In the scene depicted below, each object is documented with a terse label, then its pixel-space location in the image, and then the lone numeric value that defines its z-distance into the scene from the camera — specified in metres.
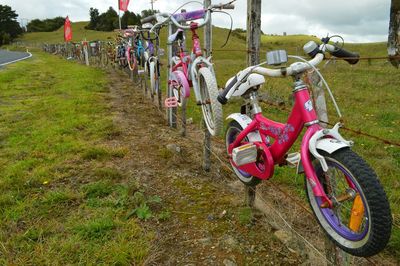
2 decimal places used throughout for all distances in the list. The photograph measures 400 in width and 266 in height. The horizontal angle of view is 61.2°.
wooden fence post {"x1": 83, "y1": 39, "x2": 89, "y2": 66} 22.31
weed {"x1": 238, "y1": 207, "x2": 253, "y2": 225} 3.38
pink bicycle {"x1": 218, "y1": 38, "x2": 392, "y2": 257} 1.73
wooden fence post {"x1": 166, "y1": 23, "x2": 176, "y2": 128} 5.94
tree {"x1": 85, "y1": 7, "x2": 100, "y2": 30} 90.38
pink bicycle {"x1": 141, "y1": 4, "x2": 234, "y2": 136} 3.65
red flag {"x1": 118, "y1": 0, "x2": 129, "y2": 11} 14.66
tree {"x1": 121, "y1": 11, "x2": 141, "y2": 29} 63.62
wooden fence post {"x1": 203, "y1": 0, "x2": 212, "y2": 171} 4.12
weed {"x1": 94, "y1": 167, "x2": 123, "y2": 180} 4.33
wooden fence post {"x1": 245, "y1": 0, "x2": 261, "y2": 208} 3.12
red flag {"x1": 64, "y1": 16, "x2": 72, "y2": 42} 23.24
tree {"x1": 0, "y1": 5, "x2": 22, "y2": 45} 75.38
